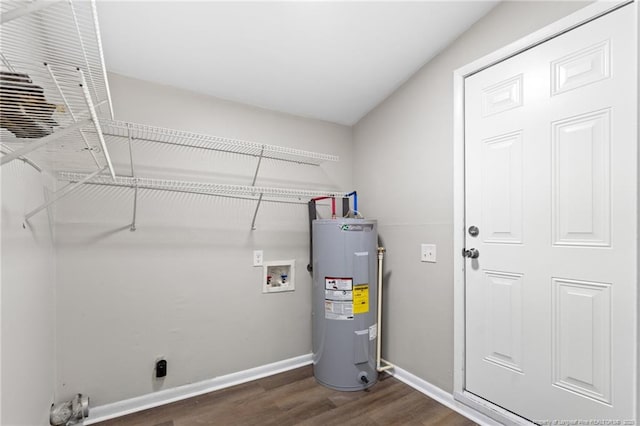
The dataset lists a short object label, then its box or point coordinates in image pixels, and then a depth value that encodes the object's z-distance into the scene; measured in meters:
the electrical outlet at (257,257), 2.29
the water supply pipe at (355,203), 2.46
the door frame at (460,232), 1.77
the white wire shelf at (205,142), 1.68
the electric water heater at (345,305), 2.11
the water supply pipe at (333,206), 2.44
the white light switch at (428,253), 2.07
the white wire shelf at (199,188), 1.65
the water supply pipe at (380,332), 2.26
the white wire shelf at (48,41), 0.83
